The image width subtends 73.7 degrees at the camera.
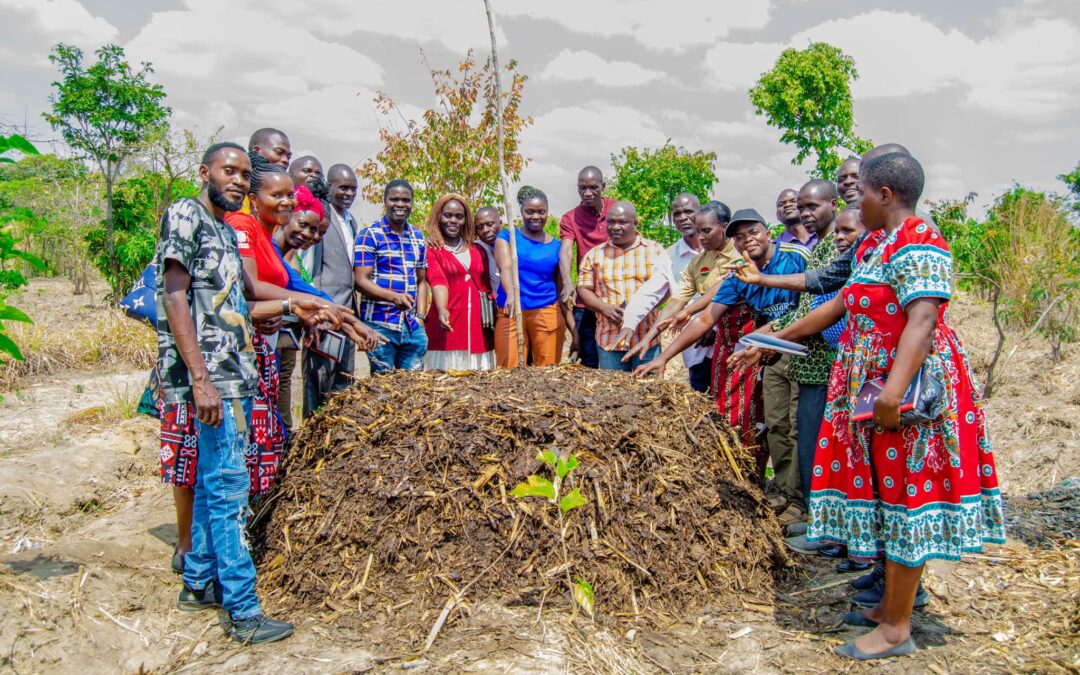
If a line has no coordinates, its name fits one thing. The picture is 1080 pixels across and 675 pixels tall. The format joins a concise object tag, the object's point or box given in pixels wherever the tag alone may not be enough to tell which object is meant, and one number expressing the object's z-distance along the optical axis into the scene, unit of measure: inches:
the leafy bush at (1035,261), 330.6
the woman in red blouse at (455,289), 210.5
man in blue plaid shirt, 192.4
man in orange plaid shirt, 203.6
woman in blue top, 219.3
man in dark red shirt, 226.2
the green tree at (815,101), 626.8
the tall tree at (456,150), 323.6
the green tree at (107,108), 560.7
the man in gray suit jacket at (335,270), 182.7
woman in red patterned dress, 103.6
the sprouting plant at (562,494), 121.6
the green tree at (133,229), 516.1
